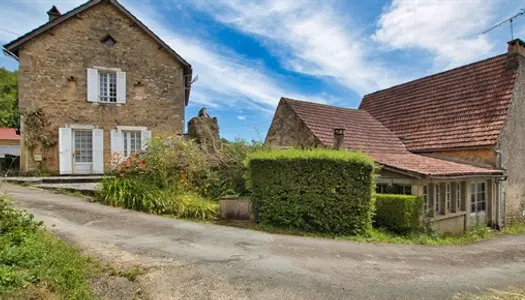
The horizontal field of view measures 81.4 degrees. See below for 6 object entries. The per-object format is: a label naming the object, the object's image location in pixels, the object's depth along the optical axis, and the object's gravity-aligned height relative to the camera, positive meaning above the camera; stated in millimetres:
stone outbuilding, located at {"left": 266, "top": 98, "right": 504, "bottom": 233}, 10508 -338
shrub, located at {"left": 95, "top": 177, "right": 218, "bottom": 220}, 8625 -1249
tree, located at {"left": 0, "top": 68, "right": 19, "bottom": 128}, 36750 +6833
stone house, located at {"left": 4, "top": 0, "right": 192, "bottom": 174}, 13508 +3447
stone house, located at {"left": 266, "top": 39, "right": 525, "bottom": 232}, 11125 +863
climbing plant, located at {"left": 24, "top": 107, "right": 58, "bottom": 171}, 13180 +1004
